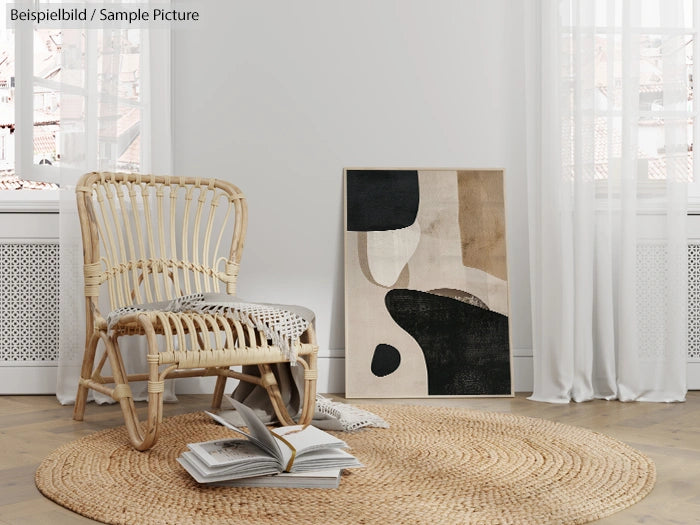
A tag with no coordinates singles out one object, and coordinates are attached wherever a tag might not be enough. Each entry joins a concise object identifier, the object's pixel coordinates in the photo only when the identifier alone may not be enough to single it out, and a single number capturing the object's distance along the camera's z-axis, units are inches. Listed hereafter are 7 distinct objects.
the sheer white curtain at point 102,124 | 101.0
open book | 58.0
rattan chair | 71.3
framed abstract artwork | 107.3
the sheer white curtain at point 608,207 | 103.3
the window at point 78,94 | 101.3
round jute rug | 53.7
